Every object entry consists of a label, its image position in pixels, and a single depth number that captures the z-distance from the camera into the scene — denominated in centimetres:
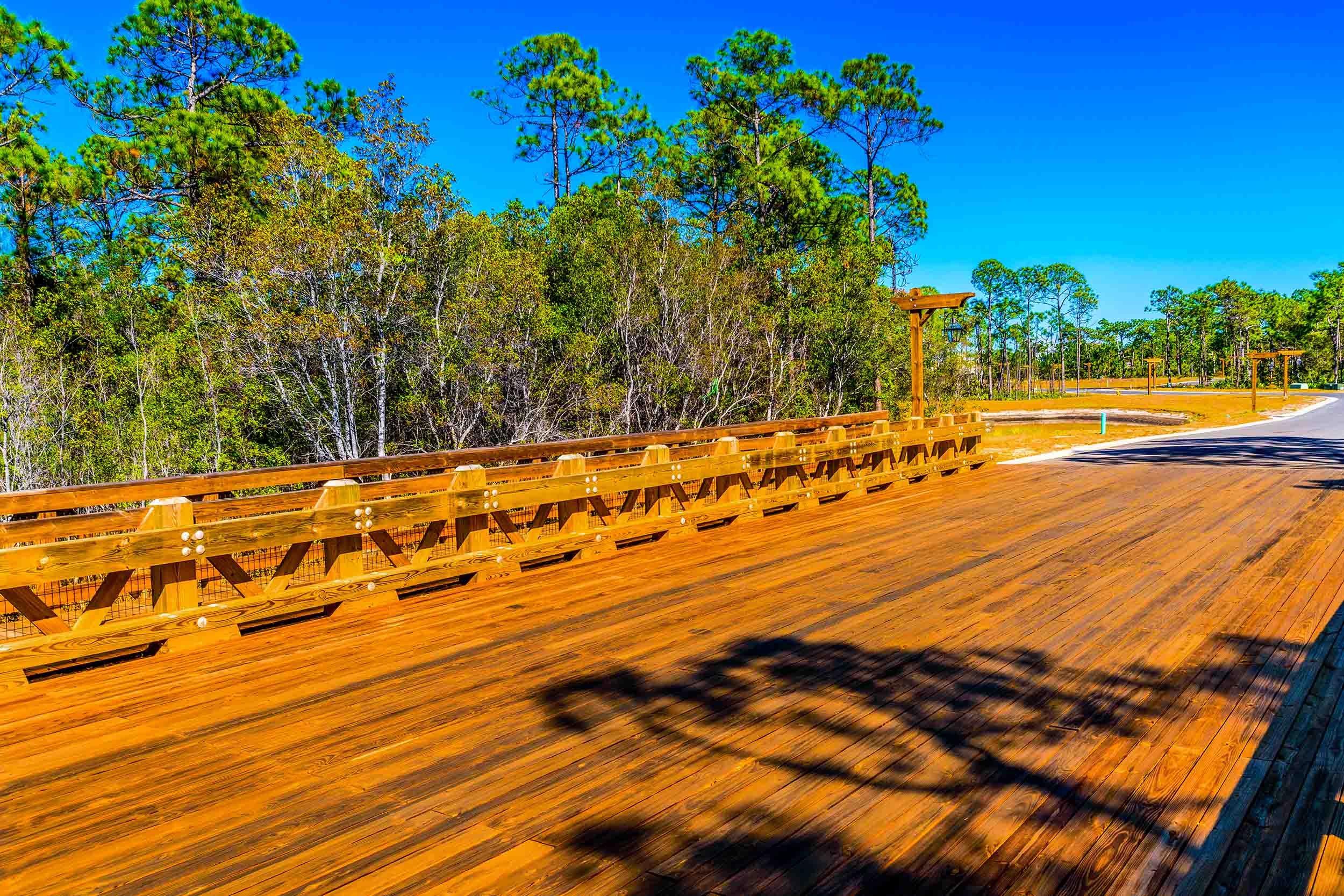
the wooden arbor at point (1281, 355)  3675
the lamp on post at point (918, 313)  1306
